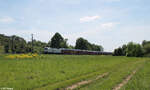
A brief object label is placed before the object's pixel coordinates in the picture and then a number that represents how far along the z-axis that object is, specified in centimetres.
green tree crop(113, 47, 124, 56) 9256
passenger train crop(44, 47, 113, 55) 6041
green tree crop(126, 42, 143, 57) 8331
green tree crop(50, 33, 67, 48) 9412
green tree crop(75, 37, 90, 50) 10950
